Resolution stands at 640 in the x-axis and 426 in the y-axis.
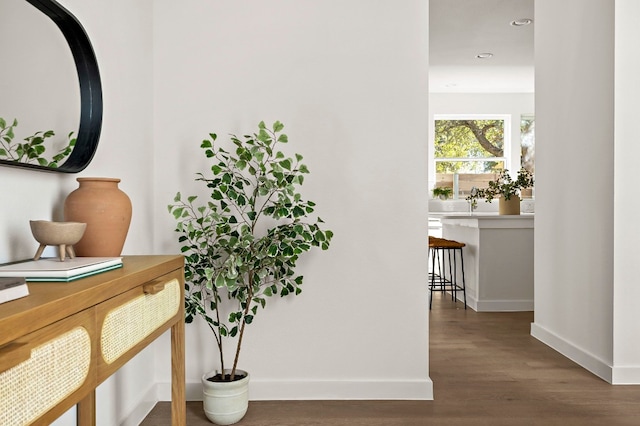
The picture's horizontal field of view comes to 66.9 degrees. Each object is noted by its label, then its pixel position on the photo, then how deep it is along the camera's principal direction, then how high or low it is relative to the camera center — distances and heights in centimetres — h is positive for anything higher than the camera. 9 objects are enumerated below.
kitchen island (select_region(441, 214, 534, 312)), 466 -61
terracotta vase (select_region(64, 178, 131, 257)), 153 -5
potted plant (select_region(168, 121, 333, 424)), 224 -22
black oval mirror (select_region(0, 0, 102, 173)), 165 +41
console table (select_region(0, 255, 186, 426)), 80 -29
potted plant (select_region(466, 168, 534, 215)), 482 +2
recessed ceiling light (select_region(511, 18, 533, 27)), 483 +179
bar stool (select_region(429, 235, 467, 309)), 480 -76
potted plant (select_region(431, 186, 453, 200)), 768 +12
